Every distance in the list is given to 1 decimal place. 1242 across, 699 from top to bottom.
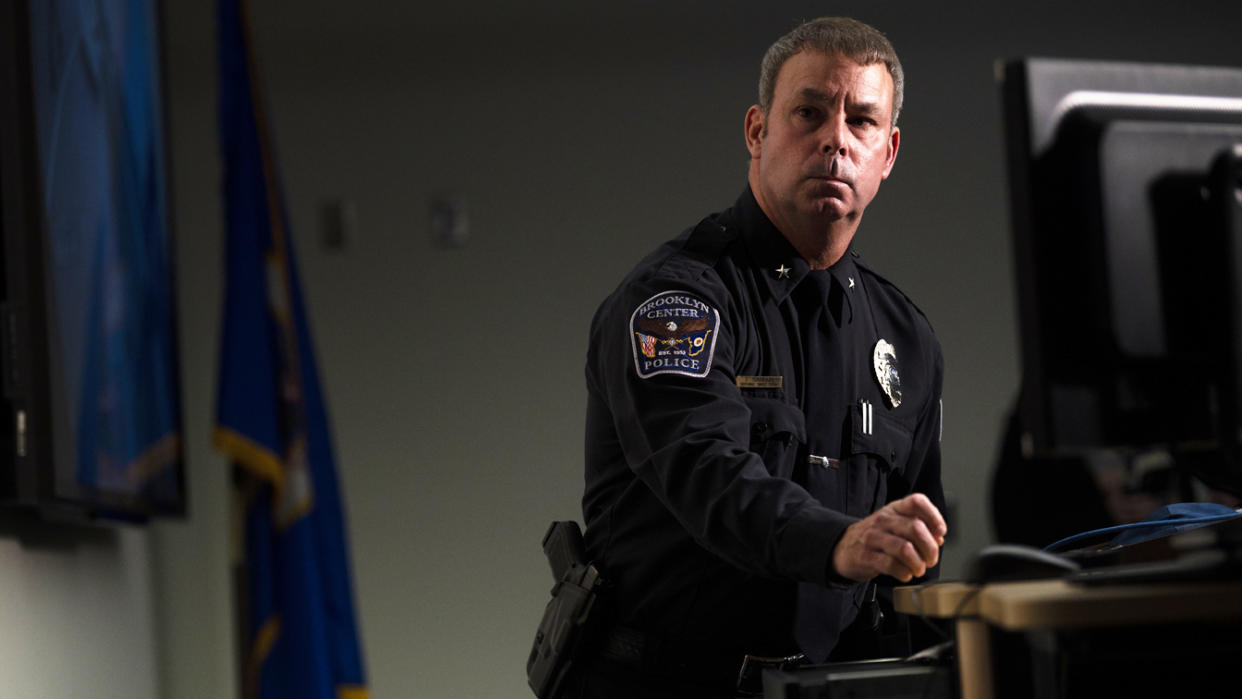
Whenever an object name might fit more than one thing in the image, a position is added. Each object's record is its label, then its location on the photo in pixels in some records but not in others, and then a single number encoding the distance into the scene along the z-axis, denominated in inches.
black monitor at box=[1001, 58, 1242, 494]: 106.2
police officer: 119.2
